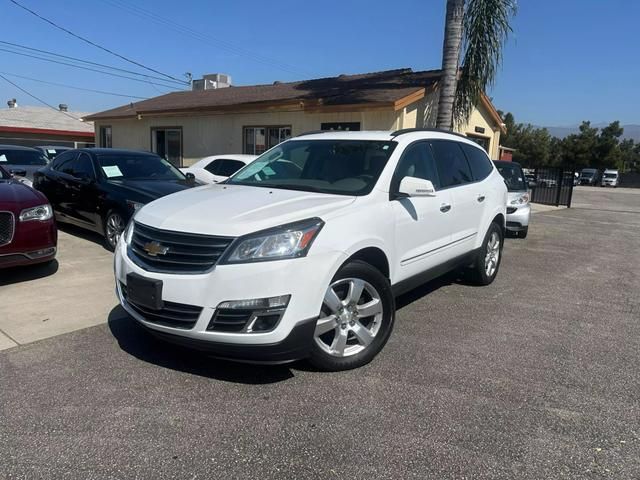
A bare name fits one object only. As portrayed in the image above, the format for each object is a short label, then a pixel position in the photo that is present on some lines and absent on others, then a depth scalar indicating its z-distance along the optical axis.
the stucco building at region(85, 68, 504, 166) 14.01
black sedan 7.19
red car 5.32
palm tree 12.71
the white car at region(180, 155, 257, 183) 10.96
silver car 10.66
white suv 3.18
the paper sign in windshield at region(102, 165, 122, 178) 7.76
